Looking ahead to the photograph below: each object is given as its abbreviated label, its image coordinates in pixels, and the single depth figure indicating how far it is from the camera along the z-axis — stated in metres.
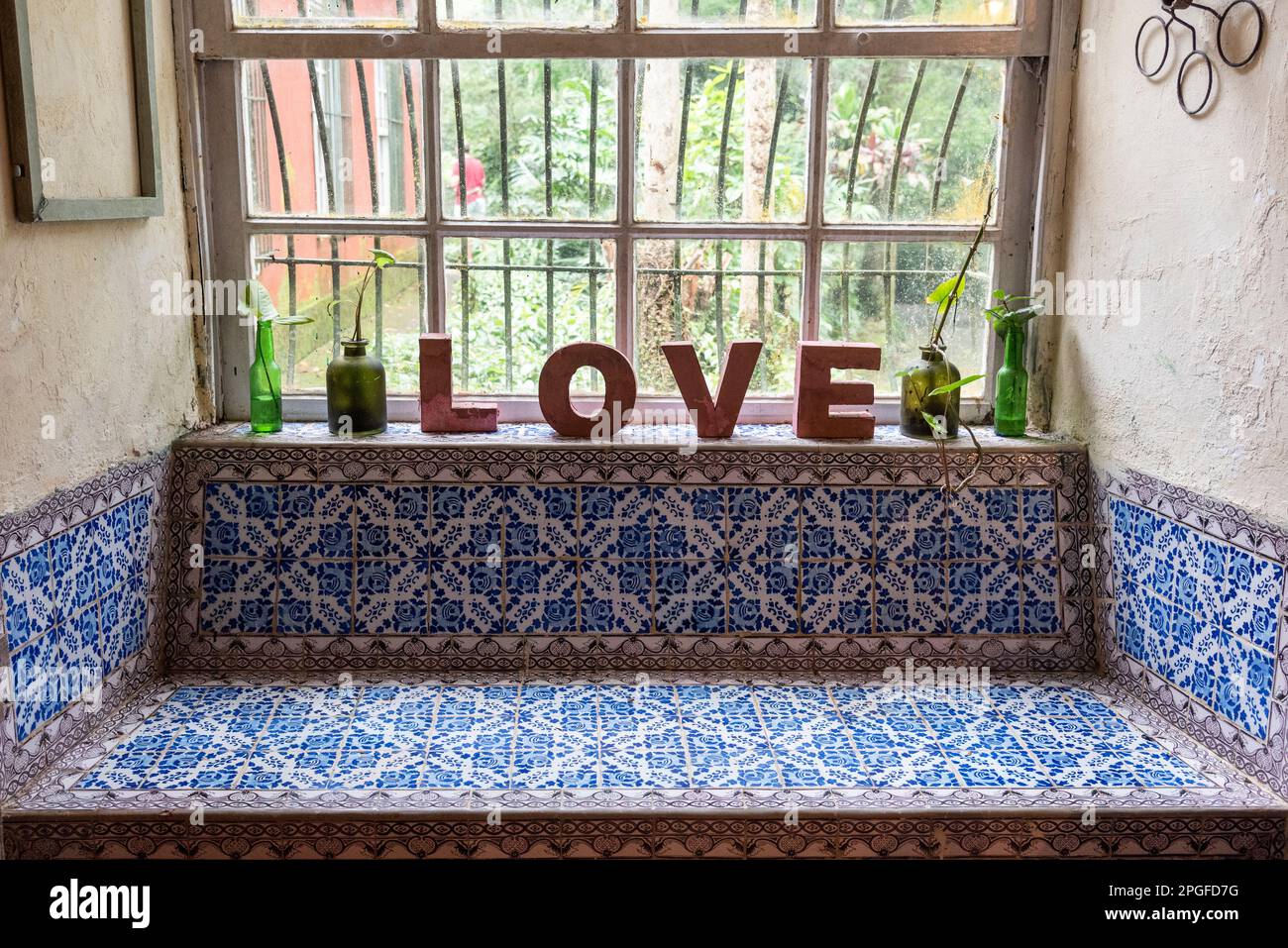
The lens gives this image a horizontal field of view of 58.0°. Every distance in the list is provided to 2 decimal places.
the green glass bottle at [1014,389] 2.76
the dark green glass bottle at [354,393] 2.74
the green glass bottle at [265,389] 2.74
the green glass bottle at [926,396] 2.71
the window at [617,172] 2.73
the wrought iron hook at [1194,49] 2.10
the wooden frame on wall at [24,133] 1.97
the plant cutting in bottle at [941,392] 2.67
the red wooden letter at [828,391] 2.71
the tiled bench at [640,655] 2.02
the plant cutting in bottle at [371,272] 2.77
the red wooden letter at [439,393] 2.74
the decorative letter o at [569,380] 2.73
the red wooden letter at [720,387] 2.71
